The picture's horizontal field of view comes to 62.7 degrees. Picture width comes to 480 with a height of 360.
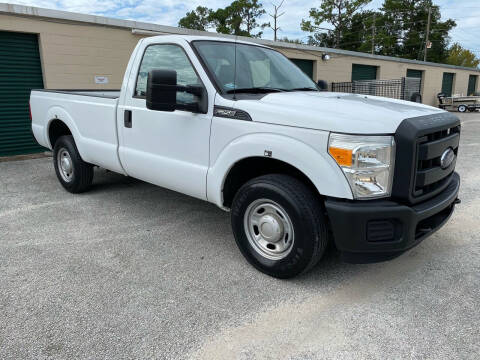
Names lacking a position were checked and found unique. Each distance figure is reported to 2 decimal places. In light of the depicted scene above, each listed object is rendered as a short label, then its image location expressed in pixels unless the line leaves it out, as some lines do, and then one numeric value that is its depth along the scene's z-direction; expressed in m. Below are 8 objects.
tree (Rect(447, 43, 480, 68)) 56.03
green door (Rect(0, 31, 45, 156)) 8.84
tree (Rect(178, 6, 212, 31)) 57.56
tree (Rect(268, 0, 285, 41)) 47.17
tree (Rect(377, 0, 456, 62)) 55.34
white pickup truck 2.74
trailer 25.62
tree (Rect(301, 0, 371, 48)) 55.16
